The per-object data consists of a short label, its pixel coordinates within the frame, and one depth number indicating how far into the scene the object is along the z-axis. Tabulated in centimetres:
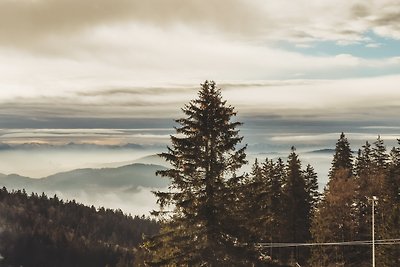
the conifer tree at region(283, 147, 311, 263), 7312
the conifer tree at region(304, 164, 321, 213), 7575
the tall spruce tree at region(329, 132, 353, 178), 7912
